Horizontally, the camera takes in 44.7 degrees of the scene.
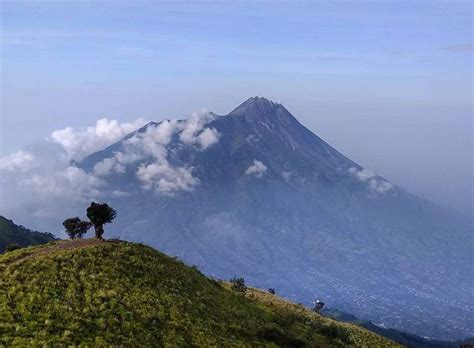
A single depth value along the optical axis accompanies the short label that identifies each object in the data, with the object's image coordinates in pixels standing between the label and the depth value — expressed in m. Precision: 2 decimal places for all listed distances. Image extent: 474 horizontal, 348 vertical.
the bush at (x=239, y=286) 70.43
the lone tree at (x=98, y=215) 60.91
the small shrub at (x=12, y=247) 68.56
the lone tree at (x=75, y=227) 77.44
